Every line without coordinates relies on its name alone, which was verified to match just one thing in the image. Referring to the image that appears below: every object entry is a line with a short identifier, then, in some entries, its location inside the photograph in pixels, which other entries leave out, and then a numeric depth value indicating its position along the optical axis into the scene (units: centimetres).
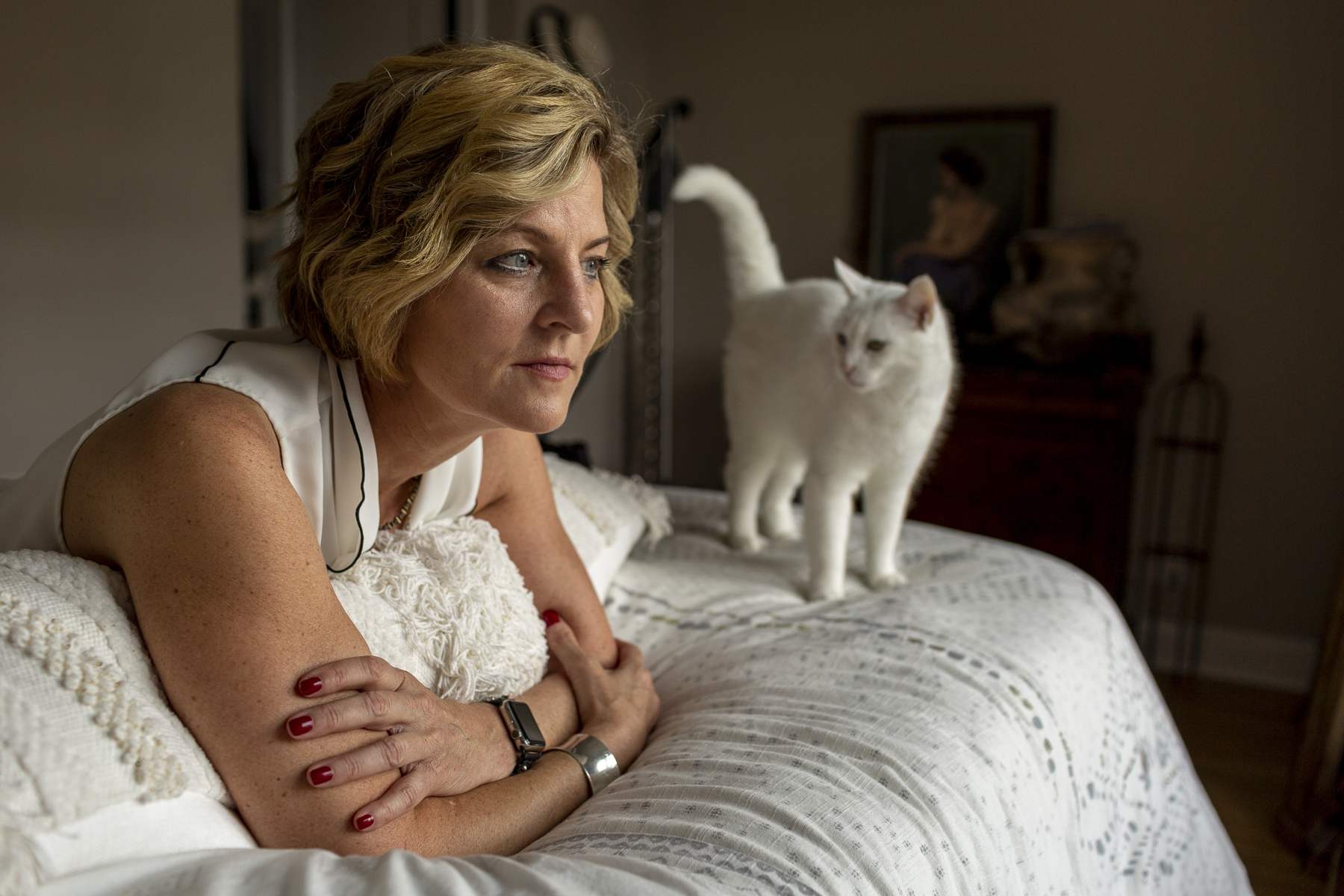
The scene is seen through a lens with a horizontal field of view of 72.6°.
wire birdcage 298
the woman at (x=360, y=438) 71
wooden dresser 270
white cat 153
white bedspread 67
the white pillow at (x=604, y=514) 148
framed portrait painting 315
